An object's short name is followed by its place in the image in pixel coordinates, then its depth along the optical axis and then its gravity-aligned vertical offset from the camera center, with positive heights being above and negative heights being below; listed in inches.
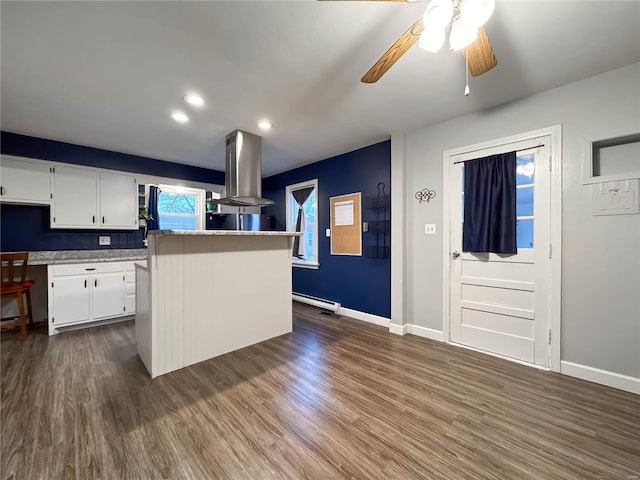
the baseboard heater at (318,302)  160.5 -43.2
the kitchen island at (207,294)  88.2 -22.1
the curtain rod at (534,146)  93.4 +33.6
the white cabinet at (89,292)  123.4 -27.8
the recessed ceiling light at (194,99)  95.6 +53.6
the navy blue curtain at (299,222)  194.7 +12.4
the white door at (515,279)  93.6 -16.7
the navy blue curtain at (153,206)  170.1 +21.7
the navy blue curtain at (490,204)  99.5 +13.5
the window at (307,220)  183.3 +13.6
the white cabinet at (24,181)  123.4 +29.1
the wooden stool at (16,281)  112.3 -19.5
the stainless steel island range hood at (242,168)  131.2 +37.0
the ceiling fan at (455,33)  46.6 +41.8
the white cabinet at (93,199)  137.0 +22.8
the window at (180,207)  178.7 +22.8
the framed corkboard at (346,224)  153.7 +8.5
